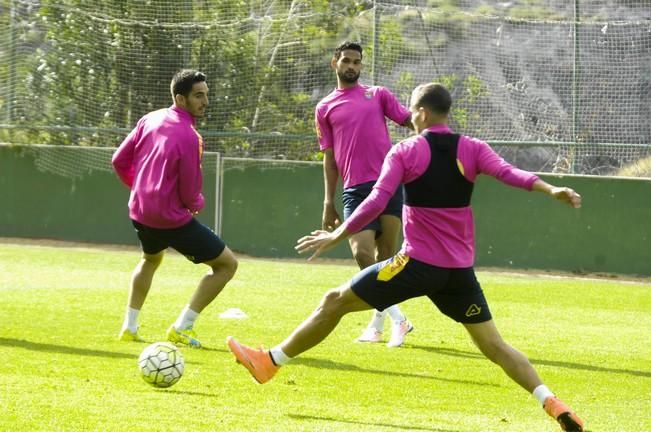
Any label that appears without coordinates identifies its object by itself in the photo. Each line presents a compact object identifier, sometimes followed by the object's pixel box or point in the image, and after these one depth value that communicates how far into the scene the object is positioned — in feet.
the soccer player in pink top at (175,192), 63.98
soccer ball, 50.93
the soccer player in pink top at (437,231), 44.75
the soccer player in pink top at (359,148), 67.87
